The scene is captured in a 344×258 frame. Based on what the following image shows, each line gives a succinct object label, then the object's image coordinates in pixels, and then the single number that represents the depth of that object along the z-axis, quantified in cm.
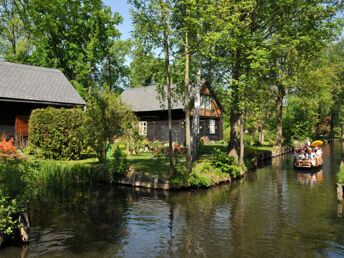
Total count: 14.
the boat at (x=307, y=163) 2059
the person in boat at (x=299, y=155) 2131
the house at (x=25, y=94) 2156
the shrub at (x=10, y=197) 693
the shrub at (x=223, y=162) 1655
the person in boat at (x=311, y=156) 2088
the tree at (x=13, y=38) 3525
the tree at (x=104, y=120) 1658
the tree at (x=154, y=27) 1352
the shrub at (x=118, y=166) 1520
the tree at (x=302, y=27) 1758
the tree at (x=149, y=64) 1432
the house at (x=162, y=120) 3281
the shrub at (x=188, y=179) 1398
